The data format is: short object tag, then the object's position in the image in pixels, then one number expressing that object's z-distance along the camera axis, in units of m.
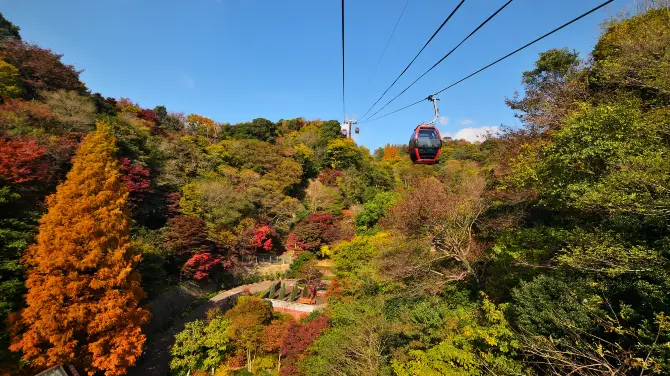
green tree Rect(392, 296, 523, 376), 6.20
